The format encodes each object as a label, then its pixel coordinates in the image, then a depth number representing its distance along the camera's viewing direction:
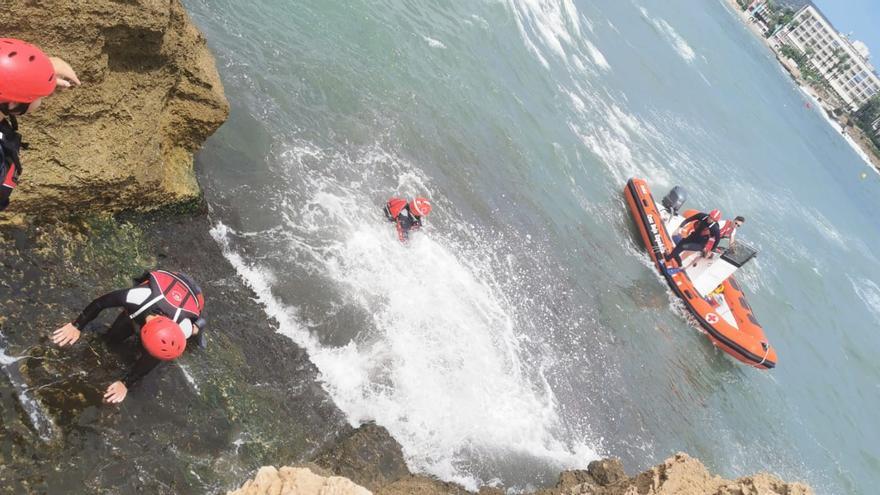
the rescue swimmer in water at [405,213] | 11.40
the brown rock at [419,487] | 7.04
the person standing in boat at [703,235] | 16.41
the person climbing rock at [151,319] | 5.08
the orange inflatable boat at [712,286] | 16.75
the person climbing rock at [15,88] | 3.77
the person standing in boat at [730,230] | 16.67
